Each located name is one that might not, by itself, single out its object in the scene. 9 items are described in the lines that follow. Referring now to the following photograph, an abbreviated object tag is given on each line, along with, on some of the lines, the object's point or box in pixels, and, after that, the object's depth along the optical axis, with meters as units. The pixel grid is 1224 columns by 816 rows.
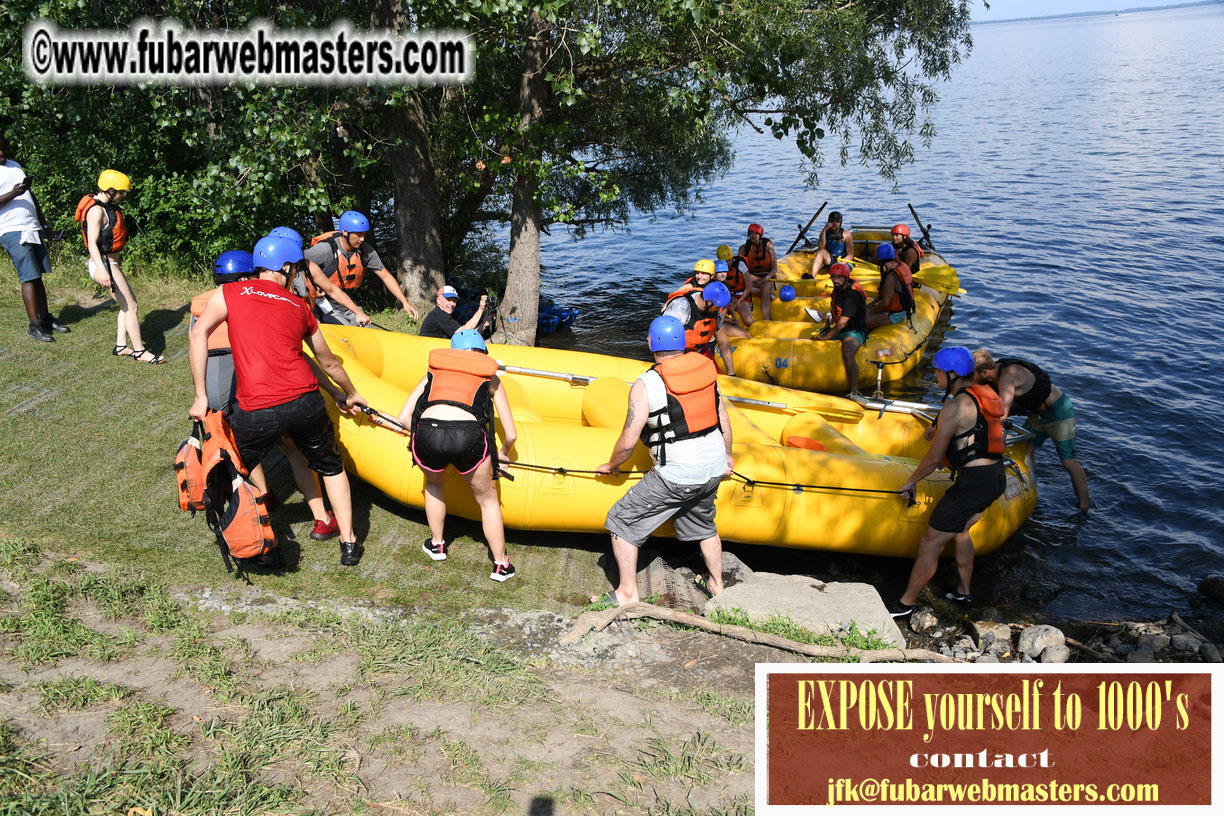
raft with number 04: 10.51
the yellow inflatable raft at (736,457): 5.90
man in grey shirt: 7.61
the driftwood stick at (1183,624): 6.18
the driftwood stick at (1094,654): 5.79
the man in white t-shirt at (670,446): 5.10
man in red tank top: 4.65
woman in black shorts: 5.01
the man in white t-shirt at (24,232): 7.32
